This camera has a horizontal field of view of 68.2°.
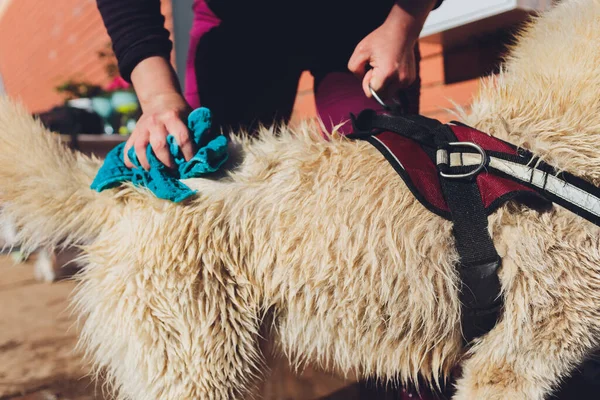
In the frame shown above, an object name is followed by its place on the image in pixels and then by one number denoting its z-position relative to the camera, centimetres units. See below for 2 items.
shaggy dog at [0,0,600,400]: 87
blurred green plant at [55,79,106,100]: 386
